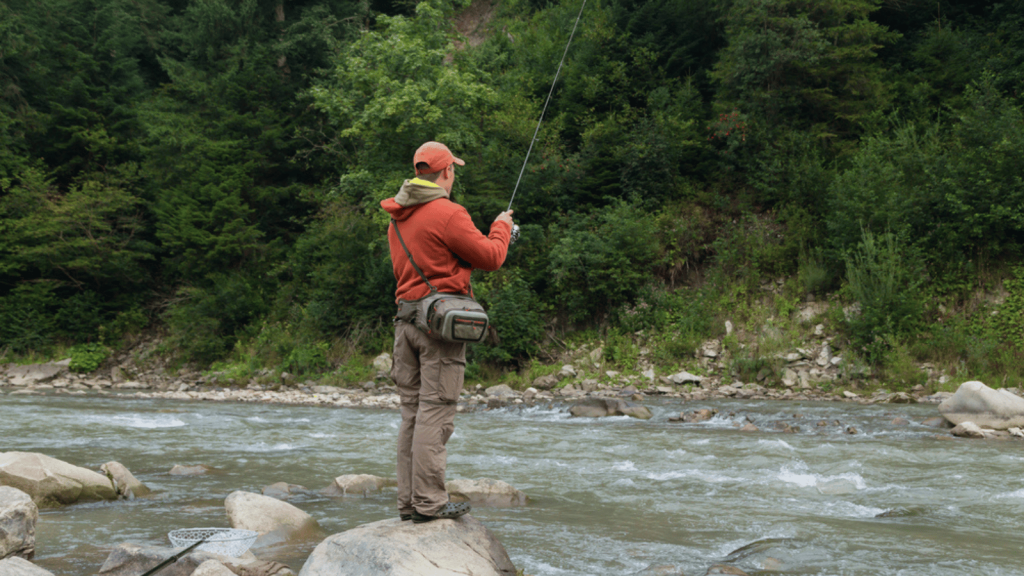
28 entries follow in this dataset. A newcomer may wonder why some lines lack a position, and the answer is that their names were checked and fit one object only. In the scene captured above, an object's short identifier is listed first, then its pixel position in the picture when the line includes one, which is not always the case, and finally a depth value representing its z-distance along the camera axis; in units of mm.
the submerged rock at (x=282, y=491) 5654
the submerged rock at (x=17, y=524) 3818
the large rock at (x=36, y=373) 18905
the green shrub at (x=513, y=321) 15414
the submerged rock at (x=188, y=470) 6570
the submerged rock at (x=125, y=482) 5559
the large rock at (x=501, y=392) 13792
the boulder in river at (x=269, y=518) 4402
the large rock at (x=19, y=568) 3111
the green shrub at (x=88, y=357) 20438
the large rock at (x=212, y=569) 3254
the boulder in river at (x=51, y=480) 5145
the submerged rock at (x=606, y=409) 10876
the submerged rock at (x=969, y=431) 8420
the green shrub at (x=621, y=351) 14969
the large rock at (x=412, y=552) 3094
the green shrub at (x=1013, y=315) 12289
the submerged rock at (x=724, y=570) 3631
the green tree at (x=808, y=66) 15820
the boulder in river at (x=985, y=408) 8797
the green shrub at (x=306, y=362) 17375
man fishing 3221
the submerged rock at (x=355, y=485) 5770
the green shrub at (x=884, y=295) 12781
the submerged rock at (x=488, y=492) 5391
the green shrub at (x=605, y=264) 15898
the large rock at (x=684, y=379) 13914
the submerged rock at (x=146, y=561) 3407
